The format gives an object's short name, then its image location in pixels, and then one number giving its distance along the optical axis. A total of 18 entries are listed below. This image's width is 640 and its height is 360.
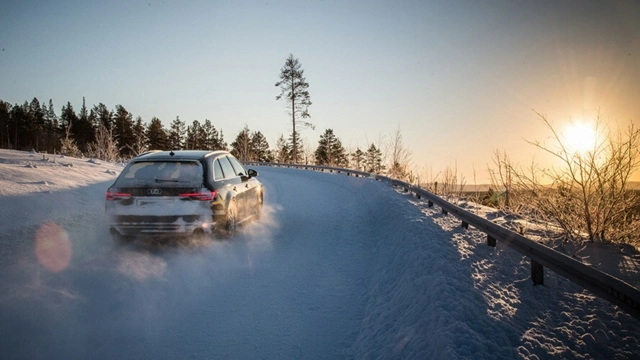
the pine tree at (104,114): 58.89
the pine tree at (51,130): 64.88
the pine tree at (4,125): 60.34
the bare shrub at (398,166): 15.47
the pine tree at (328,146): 60.12
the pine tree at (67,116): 58.97
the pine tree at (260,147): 70.56
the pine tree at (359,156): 64.86
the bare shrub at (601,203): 5.46
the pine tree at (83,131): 56.53
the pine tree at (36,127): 62.62
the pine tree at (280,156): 36.78
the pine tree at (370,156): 66.25
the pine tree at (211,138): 69.06
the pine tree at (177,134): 66.06
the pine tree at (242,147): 39.86
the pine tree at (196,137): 66.19
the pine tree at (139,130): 57.70
